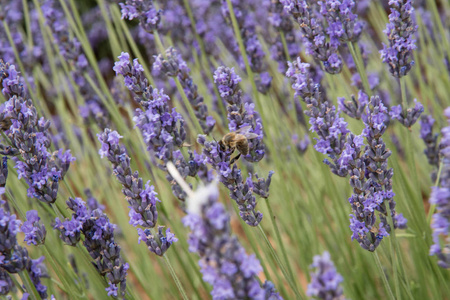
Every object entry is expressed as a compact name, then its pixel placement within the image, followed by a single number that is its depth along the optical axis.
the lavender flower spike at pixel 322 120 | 1.11
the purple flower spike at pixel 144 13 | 1.17
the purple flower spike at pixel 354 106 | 1.14
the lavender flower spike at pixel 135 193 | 1.10
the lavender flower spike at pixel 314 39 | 1.13
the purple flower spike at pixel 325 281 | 1.04
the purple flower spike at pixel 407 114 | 1.14
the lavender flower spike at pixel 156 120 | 1.11
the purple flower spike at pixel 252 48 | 1.21
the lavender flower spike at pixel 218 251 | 1.04
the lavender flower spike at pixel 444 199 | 1.05
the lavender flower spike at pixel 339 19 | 1.14
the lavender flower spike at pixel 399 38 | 1.13
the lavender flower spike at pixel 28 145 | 1.11
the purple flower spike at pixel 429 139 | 1.18
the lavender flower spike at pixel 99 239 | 1.11
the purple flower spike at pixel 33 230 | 1.11
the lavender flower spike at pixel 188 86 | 1.15
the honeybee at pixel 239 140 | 1.11
